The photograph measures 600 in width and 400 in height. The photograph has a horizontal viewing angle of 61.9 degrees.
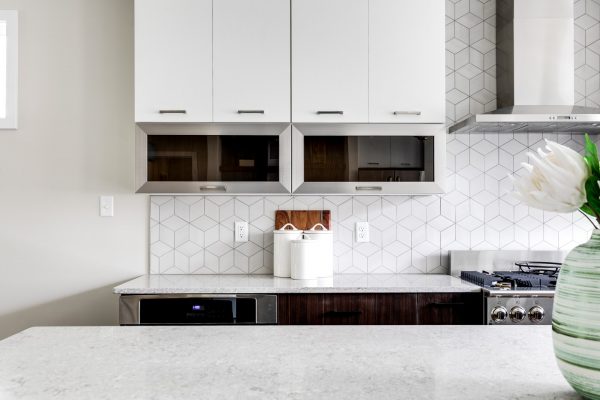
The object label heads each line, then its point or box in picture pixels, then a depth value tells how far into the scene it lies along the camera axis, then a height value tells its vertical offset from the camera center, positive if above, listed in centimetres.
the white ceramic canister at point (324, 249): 268 -28
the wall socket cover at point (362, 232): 298 -21
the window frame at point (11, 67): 293 +76
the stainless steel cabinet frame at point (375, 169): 261 +18
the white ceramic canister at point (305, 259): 263 -32
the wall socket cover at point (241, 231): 297 -20
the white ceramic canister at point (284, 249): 276 -29
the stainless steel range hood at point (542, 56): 273 +77
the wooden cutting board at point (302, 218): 296 -12
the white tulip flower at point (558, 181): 75 +2
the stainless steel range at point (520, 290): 231 -43
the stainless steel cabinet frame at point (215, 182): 261 +19
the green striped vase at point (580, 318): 76 -19
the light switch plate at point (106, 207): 294 -6
